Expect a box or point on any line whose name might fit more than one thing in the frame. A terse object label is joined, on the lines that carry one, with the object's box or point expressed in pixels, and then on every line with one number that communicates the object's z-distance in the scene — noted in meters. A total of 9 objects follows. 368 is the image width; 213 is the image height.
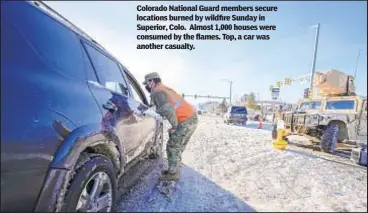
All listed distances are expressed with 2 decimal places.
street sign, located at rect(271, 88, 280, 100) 23.43
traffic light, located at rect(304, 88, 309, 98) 12.37
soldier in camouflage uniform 3.63
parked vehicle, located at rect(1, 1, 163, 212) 1.41
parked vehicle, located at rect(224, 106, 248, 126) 21.20
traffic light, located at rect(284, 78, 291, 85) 25.28
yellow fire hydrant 7.30
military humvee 6.87
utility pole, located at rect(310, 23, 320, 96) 15.76
